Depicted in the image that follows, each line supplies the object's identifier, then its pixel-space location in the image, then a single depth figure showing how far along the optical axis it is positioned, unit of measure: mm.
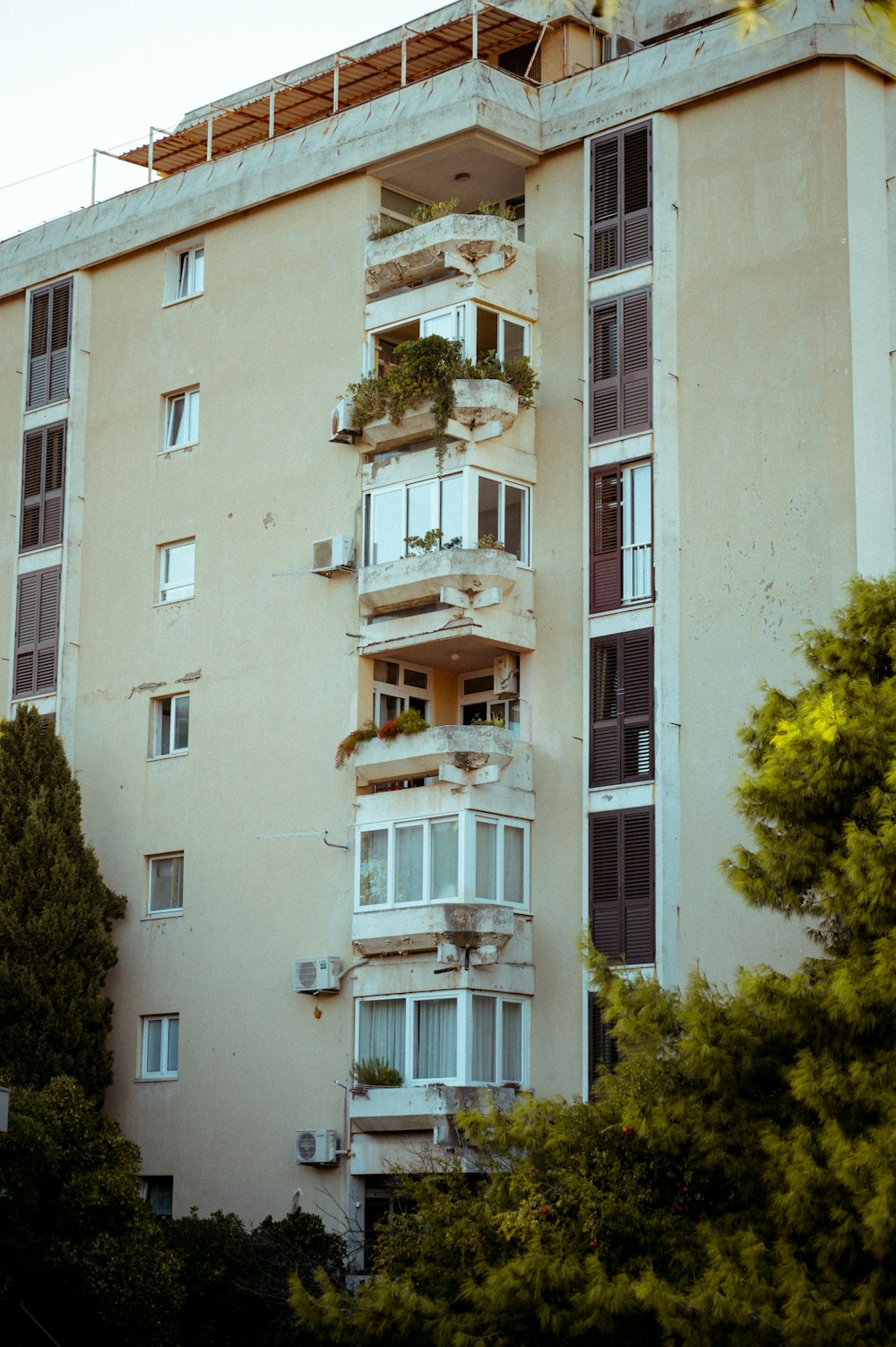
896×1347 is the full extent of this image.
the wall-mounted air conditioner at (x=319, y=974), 33719
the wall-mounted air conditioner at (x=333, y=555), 35406
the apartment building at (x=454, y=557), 32031
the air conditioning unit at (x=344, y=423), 35562
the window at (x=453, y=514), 34188
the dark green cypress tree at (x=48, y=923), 34531
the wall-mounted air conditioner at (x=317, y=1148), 33062
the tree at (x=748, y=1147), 21344
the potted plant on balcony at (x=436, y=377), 34250
